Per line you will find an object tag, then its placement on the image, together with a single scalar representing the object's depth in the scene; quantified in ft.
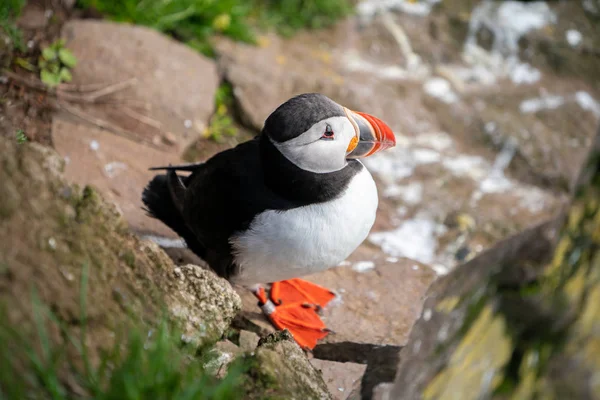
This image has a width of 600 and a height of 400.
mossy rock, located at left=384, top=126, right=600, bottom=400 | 15.10
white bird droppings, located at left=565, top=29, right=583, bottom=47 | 21.59
